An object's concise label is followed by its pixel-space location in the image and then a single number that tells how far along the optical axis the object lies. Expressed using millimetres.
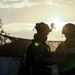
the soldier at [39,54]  4025
